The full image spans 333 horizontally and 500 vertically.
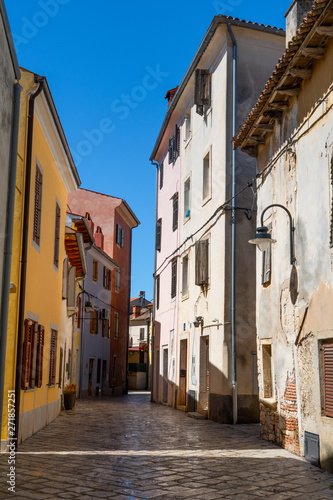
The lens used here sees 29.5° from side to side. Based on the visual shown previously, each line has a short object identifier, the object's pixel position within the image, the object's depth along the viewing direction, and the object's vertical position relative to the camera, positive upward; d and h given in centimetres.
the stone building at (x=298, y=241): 920 +188
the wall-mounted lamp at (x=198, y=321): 1918 +99
